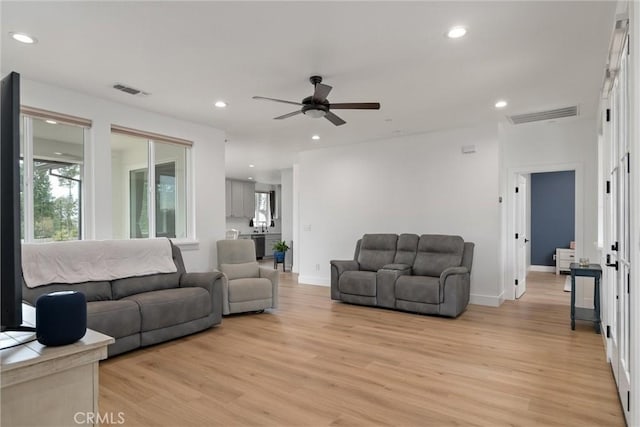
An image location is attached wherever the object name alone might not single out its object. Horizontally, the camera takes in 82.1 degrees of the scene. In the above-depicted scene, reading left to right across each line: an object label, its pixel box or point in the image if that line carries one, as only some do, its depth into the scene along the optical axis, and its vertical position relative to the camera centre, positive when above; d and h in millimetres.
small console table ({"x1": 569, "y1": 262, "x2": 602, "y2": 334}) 4066 -918
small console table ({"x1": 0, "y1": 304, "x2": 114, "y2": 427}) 1151 -568
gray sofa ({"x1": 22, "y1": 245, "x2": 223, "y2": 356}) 3322 -921
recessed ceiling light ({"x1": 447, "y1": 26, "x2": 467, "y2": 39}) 2719 +1346
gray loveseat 4719 -900
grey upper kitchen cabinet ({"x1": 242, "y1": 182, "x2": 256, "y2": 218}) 11773 +402
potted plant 8734 -939
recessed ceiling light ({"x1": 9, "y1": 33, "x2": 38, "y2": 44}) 2805 +1352
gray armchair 4742 -928
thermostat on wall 5504 +939
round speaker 1271 -377
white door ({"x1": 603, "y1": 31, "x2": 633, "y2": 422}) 2270 -183
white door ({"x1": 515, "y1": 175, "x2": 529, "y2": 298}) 6062 -481
